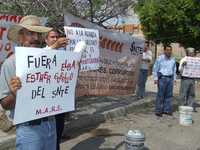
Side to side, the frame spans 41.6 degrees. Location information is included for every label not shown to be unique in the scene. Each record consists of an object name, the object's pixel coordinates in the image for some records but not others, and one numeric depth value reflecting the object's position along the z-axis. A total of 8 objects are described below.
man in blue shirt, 6.13
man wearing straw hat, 2.13
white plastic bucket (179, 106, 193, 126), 5.59
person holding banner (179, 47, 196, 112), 6.53
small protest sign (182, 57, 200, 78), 6.52
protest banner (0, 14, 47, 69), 4.62
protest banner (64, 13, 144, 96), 5.19
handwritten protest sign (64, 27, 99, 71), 4.42
